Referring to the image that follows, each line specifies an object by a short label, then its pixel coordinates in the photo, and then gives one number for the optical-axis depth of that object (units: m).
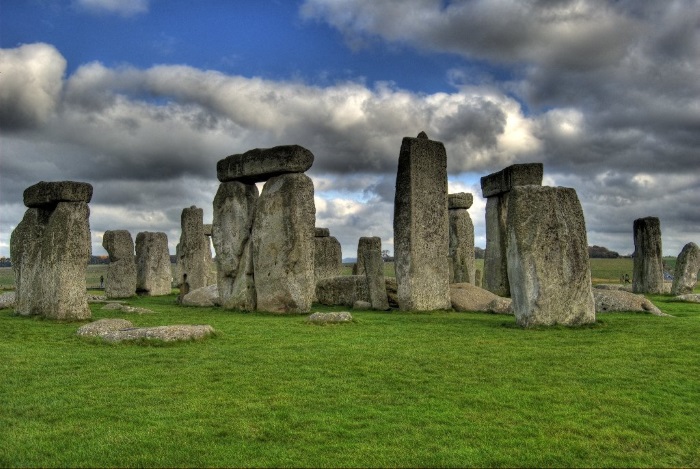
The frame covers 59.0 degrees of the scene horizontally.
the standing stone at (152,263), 27.06
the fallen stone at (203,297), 20.55
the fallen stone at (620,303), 15.91
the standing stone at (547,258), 12.05
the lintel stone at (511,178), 19.86
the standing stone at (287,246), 16.94
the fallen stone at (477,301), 16.59
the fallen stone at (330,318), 13.56
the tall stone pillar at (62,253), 14.27
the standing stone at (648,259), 26.50
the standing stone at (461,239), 25.48
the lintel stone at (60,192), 14.38
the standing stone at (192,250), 25.33
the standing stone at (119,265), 25.28
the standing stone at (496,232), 21.78
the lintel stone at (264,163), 17.16
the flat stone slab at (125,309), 17.08
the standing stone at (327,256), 27.20
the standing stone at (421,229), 16.89
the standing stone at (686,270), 25.11
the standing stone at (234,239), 18.56
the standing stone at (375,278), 18.23
